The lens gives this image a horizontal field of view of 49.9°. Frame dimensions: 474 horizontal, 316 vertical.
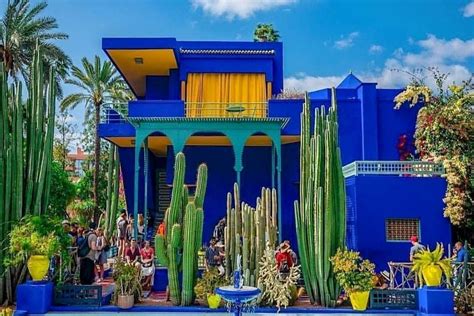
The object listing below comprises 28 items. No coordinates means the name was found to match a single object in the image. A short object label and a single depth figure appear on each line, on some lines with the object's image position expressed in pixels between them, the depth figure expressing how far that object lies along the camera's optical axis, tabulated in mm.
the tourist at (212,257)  12156
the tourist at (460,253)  11394
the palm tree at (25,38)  21656
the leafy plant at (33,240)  10328
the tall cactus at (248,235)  10961
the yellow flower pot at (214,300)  10578
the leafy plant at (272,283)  10547
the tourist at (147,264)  12102
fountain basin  8861
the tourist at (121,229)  15238
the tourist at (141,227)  16091
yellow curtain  18944
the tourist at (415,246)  12250
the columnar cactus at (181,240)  10805
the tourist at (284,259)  11638
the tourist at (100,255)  12413
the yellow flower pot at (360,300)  10477
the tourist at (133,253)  11914
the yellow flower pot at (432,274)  10211
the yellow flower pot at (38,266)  10406
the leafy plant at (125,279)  10805
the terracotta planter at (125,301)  10625
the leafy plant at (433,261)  10141
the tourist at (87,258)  11664
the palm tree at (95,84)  26844
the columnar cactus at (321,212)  10828
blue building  13617
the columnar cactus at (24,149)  10875
